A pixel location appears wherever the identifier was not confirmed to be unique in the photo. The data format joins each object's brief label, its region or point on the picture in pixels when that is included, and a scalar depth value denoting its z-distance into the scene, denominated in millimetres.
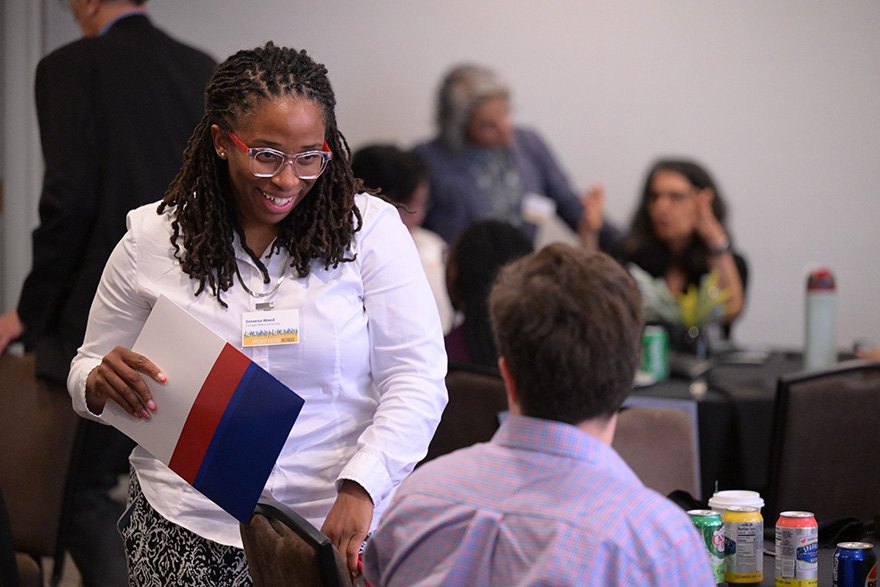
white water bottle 6645
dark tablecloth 5883
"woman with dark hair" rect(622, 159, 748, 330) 8469
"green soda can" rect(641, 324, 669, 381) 6637
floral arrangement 7223
